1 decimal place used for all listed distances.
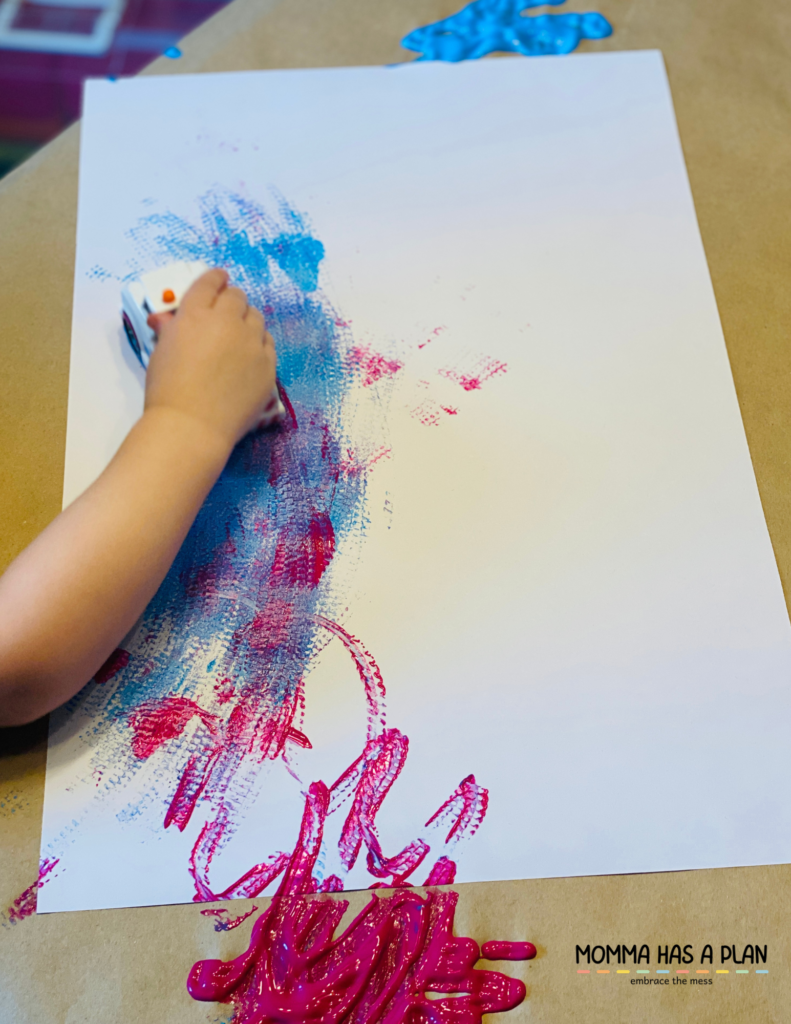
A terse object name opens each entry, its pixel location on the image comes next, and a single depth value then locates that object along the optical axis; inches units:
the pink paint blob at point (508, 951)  20.2
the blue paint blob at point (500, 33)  31.1
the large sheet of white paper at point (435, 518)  21.0
